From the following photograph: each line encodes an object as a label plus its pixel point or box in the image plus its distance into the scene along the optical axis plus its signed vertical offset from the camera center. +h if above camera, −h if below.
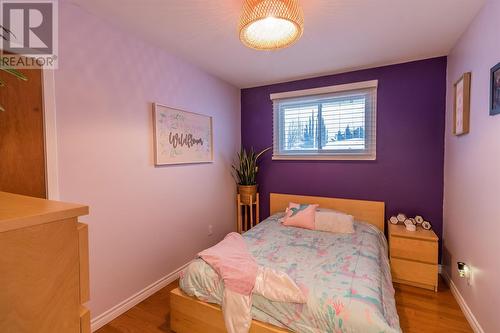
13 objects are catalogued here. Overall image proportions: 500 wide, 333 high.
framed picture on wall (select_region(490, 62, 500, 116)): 1.59 +0.45
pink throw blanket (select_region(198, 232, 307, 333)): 1.55 -0.85
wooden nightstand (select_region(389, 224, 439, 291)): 2.41 -1.00
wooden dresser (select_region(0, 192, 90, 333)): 0.54 -0.27
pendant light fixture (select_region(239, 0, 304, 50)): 1.45 +0.89
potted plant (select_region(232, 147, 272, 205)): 3.61 -0.26
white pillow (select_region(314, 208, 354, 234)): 2.66 -0.71
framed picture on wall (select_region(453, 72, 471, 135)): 2.05 +0.48
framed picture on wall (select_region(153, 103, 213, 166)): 2.44 +0.25
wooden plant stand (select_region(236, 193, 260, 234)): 3.70 -0.87
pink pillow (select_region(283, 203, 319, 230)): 2.82 -0.69
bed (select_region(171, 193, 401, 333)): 1.42 -0.85
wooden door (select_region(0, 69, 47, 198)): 1.37 +0.14
